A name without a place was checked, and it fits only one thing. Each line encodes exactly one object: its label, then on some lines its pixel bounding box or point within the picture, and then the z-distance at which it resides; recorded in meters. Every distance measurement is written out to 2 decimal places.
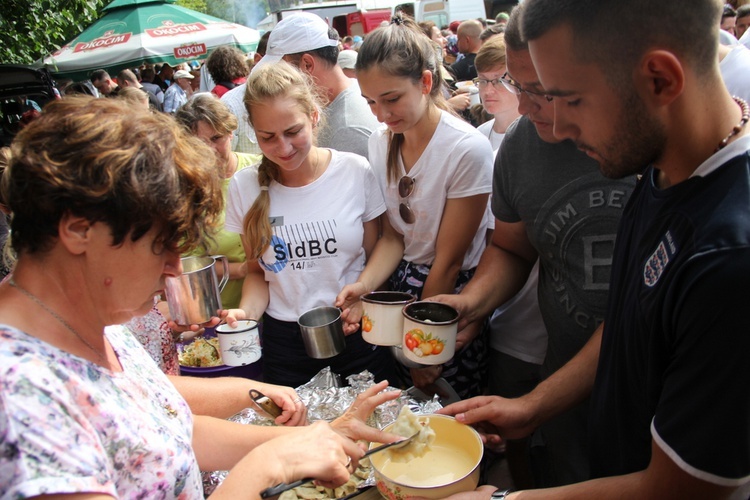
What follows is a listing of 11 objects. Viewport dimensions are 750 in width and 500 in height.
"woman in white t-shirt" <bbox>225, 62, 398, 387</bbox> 2.52
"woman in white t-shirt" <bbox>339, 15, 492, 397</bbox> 2.45
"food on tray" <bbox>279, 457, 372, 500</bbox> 1.53
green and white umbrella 10.30
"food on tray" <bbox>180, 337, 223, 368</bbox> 2.57
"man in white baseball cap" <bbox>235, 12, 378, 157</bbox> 3.33
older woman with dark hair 0.91
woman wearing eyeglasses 3.64
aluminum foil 1.81
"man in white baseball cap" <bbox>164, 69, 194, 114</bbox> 10.45
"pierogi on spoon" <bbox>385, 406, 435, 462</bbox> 1.53
